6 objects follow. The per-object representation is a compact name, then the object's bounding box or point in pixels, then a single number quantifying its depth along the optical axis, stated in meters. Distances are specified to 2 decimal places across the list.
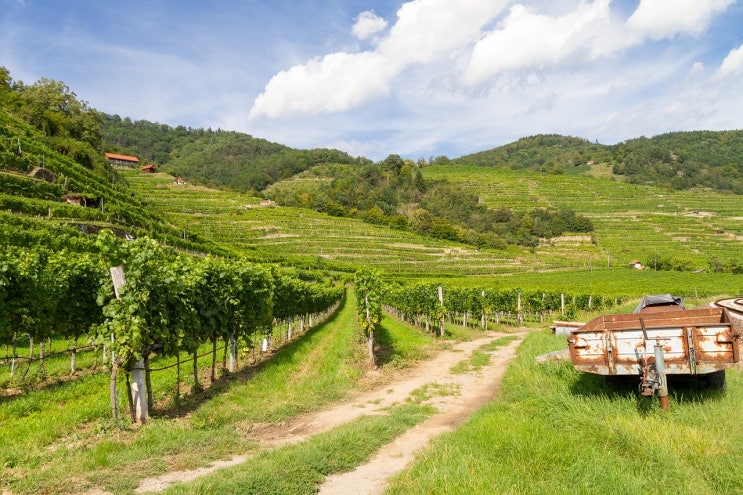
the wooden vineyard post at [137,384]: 8.16
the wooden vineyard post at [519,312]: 33.32
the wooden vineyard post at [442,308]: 23.78
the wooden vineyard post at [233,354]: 13.35
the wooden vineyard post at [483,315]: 30.62
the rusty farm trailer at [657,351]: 6.16
